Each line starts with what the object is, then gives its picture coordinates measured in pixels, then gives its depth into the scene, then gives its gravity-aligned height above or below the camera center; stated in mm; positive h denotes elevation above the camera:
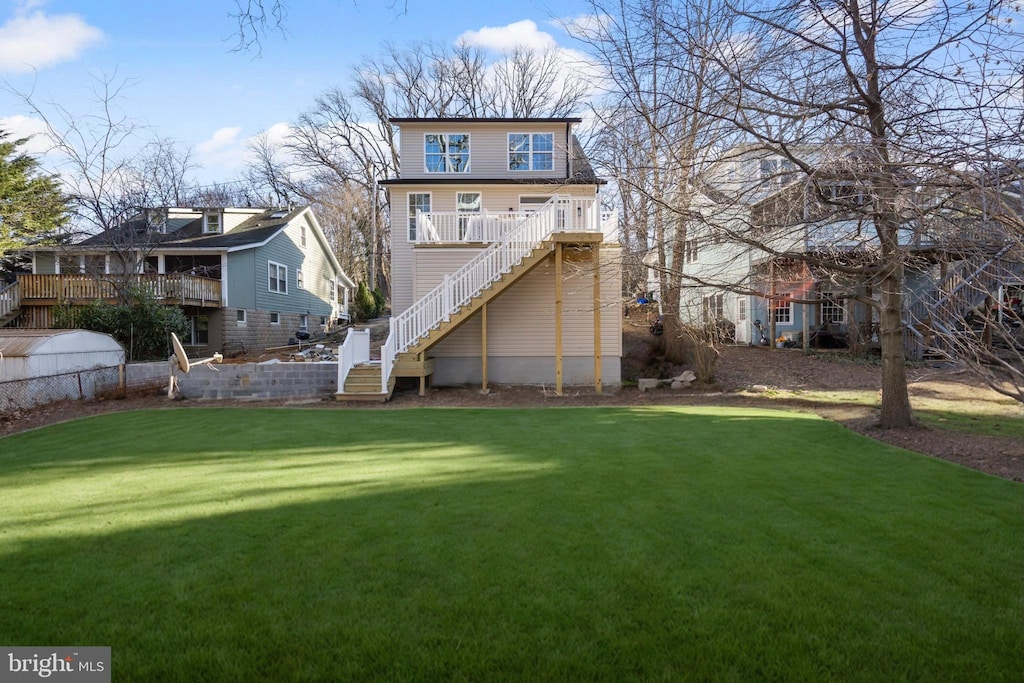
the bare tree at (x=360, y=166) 40469 +11800
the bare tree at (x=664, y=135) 8281 +3253
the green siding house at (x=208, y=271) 22281 +2876
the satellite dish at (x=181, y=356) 15078 -277
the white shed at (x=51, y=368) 13575 -499
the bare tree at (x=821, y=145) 5250 +2204
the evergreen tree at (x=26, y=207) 21391 +4842
